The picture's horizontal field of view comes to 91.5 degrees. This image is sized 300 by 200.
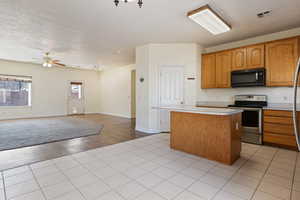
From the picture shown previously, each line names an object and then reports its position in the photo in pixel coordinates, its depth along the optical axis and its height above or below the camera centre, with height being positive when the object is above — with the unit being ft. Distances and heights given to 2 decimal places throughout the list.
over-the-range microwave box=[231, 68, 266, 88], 11.72 +1.85
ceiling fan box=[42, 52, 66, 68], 18.53 +4.97
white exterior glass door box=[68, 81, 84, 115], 28.49 +0.26
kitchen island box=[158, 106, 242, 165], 7.90 -2.02
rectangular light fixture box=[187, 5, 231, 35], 8.76 +5.30
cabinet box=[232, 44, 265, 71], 11.86 +3.60
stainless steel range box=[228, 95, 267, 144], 11.17 -1.38
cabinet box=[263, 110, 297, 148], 9.96 -2.03
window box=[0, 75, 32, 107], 22.44 +1.45
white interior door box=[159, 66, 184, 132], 14.93 +1.07
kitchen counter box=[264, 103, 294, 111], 10.38 -0.52
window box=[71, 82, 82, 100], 28.81 +1.88
